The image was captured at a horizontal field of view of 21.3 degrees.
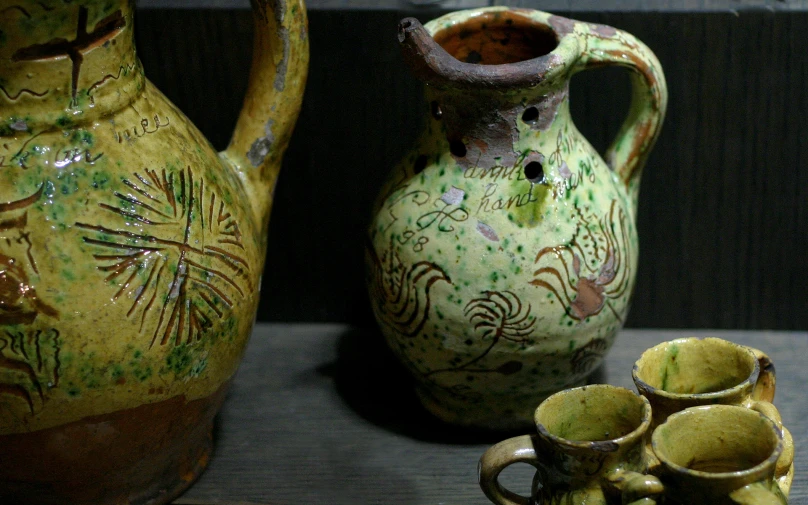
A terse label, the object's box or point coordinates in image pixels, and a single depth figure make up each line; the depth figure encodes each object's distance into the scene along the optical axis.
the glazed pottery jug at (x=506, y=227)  1.17
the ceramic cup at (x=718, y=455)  1.00
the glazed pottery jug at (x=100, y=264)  1.08
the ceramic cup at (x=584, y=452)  1.04
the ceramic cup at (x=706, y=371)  1.10
